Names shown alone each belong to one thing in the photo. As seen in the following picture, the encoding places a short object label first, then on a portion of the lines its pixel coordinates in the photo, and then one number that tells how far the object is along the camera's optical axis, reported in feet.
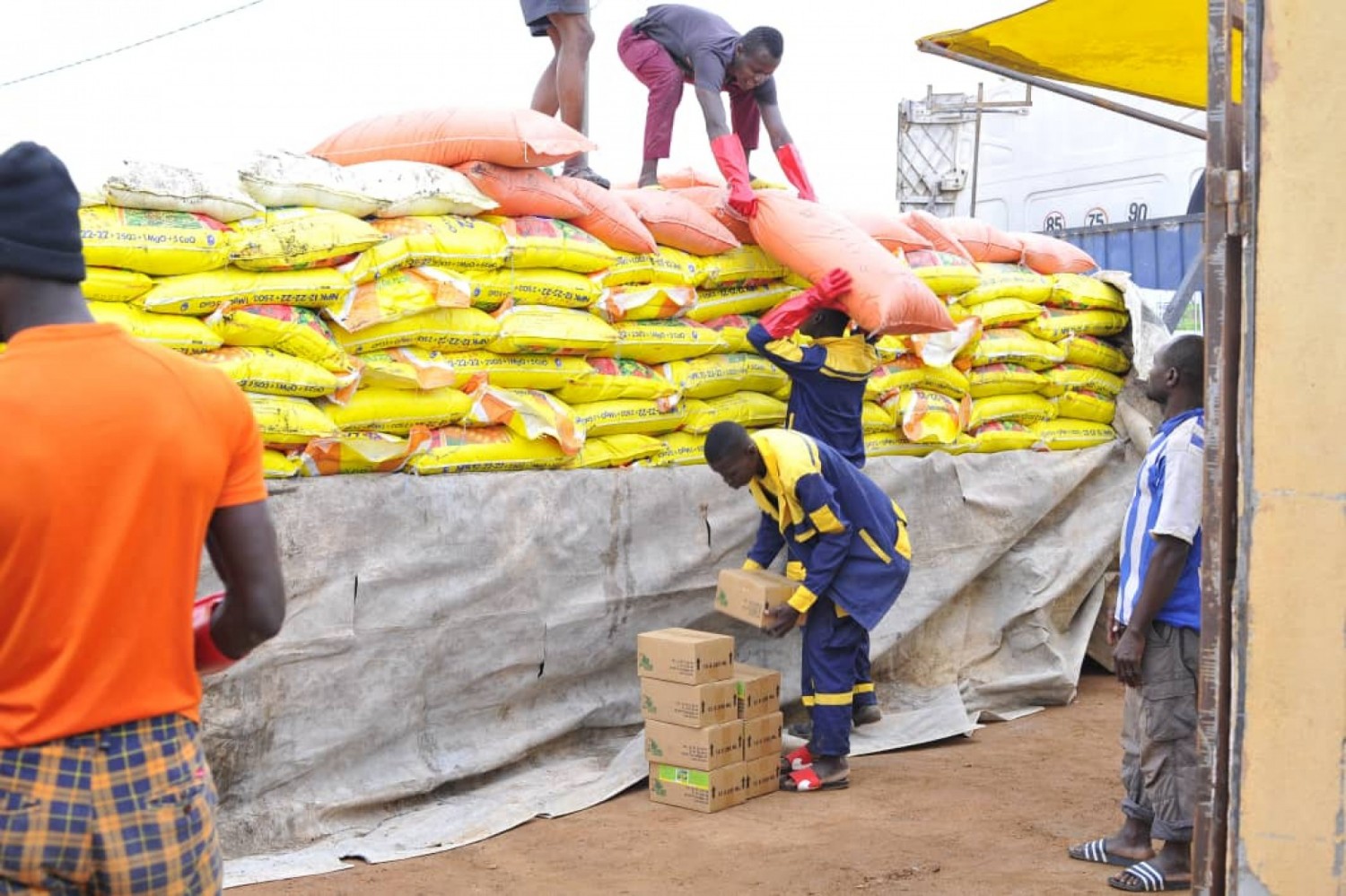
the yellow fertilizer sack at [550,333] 17.40
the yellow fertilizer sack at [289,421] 15.06
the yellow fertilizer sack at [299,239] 15.23
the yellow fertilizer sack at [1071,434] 24.84
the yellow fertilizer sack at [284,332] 15.06
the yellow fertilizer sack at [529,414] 17.42
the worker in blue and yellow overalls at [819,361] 19.84
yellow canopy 17.40
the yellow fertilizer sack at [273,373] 14.93
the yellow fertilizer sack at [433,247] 16.20
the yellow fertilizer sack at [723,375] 19.83
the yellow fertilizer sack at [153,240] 14.10
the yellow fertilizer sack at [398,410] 16.19
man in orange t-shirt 5.99
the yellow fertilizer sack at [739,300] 20.40
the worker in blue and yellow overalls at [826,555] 16.97
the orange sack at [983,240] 24.49
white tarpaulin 15.40
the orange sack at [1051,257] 25.38
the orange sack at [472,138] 17.48
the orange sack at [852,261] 19.39
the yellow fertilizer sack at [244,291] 14.57
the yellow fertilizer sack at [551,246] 17.69
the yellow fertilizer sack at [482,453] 17.07
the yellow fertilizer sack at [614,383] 18.54
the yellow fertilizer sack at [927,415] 22.33
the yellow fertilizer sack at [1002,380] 23.72
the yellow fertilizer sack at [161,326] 14.32
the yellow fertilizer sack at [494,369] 16.66
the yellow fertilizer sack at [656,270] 18.78
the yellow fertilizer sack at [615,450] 18.73
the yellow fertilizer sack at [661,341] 18.98
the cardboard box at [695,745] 16.79
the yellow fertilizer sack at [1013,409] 23.82
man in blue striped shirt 12.98
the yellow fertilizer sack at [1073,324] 24.48
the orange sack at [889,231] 21.88
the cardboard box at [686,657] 16.81
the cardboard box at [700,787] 16.84
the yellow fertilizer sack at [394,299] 15.99
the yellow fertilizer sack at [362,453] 15.92
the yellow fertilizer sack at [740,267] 20.30
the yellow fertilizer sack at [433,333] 16.30
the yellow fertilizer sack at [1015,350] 23.53
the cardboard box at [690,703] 16.79
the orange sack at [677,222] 19.54
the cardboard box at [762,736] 17.40
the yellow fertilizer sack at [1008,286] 23.67
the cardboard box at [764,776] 17.51
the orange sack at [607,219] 18.61
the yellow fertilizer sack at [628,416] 18.74
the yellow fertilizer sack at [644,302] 18.74
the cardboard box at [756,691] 17.39
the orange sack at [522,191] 17.66
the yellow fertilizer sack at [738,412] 20.16
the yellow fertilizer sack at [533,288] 17.37
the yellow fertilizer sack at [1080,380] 24.73
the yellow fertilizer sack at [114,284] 14.20
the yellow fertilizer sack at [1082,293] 24.91
